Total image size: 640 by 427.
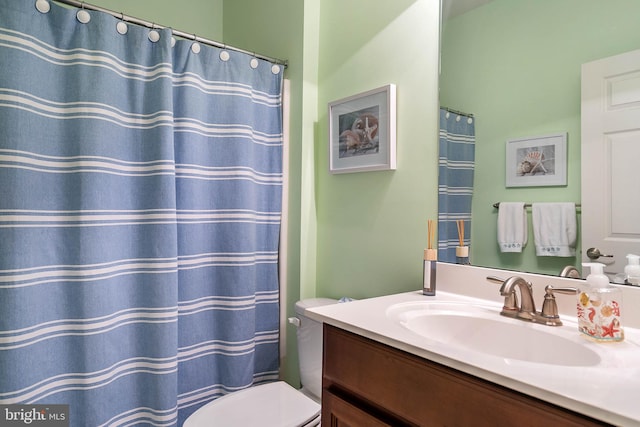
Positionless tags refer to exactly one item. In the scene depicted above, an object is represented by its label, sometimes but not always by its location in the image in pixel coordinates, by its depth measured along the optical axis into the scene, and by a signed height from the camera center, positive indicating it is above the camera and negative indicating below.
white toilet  1.20 -0.68
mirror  0.95 +0.43
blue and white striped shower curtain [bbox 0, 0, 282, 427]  1.18 -0.01
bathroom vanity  0.57 -0.29
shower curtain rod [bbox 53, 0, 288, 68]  1.29 +0.76
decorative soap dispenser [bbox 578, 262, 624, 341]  0.77 -0.20
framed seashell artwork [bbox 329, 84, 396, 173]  1.42 +0.36
